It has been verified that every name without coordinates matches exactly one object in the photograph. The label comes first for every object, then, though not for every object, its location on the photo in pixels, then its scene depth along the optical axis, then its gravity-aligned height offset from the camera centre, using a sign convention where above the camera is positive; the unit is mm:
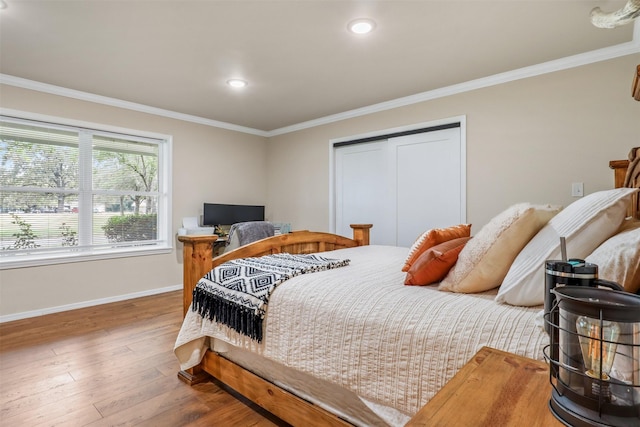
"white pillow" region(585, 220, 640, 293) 991 -154
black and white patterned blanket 1653 -407
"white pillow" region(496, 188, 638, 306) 1190 -107
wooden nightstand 580 -362
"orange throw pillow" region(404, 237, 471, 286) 1619 -272
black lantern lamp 538 -262
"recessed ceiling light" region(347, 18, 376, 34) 2329 +1312
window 3479 +206
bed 1119 -423
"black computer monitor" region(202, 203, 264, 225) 4801 -50
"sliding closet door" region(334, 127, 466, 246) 3697 +313
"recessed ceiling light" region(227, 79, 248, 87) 3385 +1312
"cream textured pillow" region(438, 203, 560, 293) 1422 -165
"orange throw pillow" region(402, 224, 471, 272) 1902 -170
